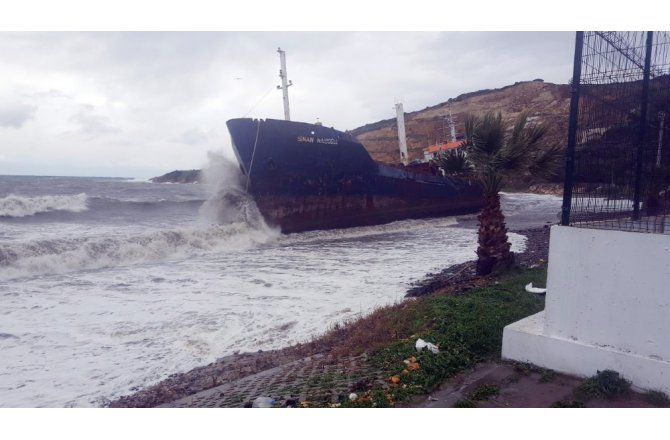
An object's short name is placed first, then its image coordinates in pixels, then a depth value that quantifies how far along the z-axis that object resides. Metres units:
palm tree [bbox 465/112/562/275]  7.78
